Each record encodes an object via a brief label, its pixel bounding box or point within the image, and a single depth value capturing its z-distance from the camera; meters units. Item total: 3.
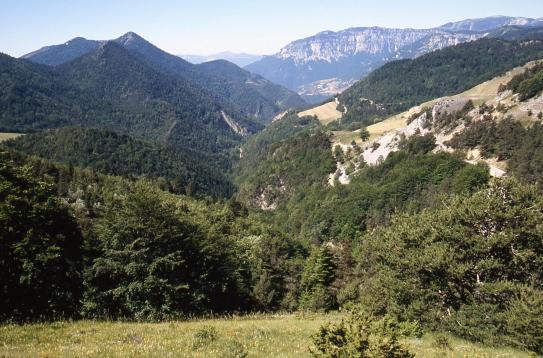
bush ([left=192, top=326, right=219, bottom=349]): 15.30
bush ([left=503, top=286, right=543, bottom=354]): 21.06
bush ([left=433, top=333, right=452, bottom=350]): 19.09
